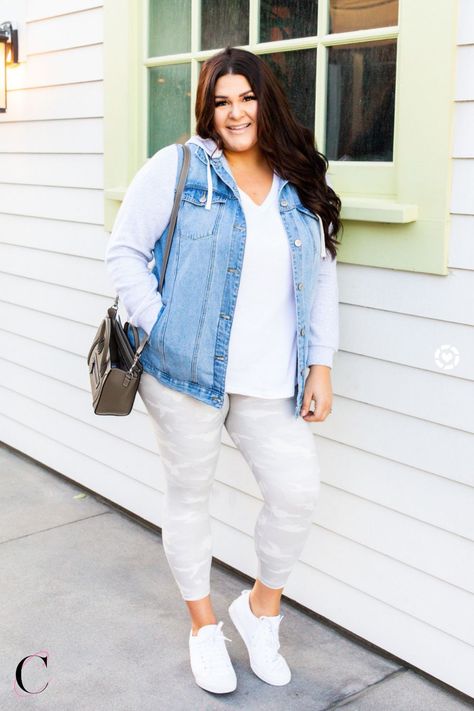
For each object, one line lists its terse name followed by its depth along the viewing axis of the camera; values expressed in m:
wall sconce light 4.43
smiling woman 2.52
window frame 2.54
